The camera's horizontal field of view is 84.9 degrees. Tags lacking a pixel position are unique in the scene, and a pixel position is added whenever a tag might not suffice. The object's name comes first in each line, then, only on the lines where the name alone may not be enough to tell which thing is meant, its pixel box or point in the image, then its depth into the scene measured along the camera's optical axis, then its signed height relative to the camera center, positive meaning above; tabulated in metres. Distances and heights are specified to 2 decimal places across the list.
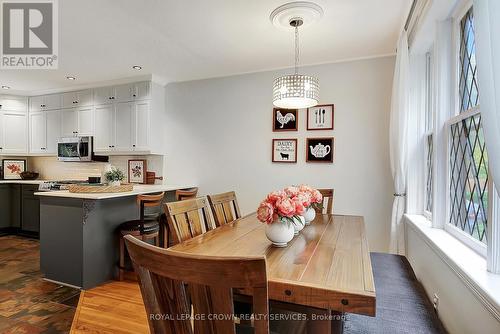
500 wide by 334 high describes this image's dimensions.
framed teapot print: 3.41 +0.18
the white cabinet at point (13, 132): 4.90 +0.52
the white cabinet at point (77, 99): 4.56 +1.07
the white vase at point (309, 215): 2.01 -0.38
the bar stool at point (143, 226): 2.78 -0.69
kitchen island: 2.69 -0.77
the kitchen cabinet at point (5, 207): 4.75 -0.81
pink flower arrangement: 1.43 -0.23
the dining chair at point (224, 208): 2.12 -0.38
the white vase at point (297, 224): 1.51 -0.36
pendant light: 2.02 +0.61
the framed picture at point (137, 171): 4.43 -0.15
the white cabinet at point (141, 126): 4.11 +0.54
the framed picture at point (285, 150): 3.59 +0.17
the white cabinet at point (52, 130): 4.82 +0.56
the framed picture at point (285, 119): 3.58 +0.58
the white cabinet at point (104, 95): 4.36 +1.08
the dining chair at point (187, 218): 1.62 -0.36
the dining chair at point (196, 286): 0.71 -0.36
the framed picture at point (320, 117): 3.41 +0.59
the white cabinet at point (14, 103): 4.93 +1.06
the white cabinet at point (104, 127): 4.37 +0.56
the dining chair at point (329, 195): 2.69 -0.32
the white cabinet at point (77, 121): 4.55 +0.68
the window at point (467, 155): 1.40 +0.05
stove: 4.21 -0.37
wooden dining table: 0.97 -0.46
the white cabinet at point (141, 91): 4.11 +1.08
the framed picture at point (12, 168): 5.04 -0.13
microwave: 4.35 +0.21
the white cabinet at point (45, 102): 4.82 +1.06
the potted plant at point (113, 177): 3.15 -0.18
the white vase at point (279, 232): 1.47 -0.37
